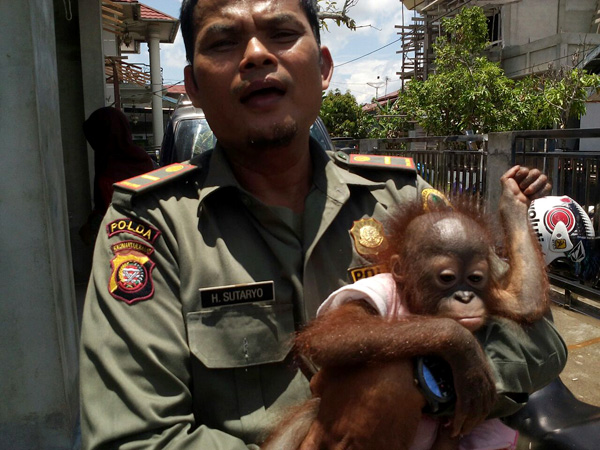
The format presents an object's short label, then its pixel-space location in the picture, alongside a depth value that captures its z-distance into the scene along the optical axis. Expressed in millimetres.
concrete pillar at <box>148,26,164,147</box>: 18062
